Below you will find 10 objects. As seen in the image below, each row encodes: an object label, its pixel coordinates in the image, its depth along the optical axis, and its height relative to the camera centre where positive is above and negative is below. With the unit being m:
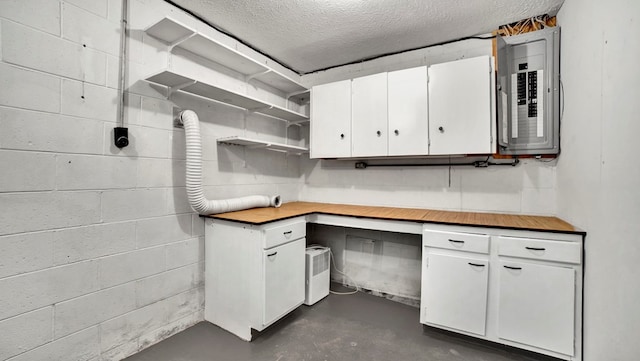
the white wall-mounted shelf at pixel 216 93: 1.85 +0.73
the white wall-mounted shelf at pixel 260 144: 2.32 +0.35
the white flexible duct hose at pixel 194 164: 1.96 +0.10
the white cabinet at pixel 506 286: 1.65 -0.74
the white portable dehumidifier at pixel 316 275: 2.54 -0.98
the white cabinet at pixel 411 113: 2.16 +0.65
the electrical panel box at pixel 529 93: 2.10 +0.76
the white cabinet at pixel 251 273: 1.95 -0.77
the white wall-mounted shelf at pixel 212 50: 1.84 +1.08
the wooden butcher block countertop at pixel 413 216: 1.85 -0.31
